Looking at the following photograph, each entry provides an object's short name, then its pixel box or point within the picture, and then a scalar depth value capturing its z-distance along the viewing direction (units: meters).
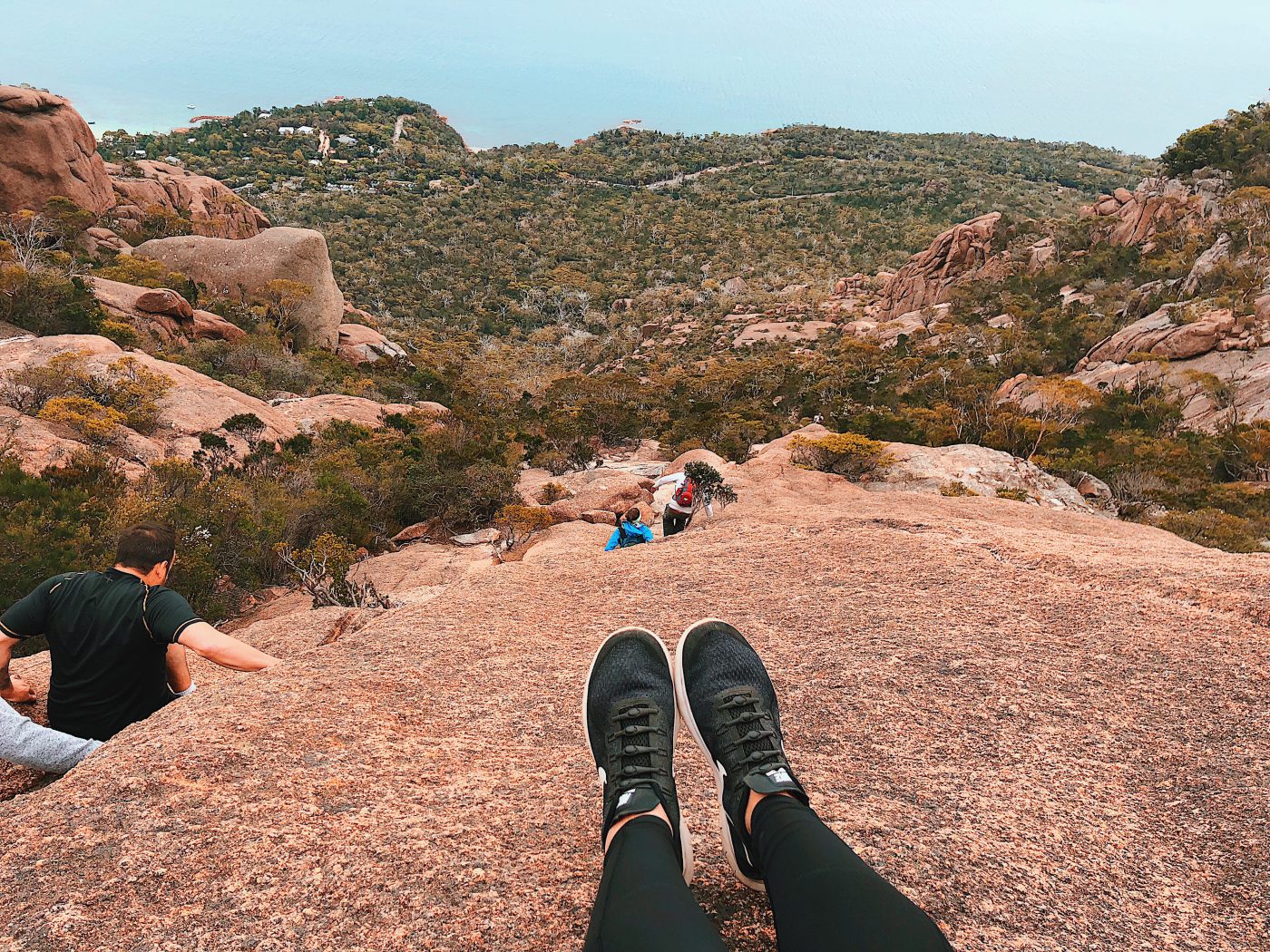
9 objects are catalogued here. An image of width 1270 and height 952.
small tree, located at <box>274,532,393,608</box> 7.20
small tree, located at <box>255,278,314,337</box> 29.70
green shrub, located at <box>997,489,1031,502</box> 13.54
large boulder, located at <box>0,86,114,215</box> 28.31
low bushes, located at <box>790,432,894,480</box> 15.27
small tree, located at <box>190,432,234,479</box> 13.37
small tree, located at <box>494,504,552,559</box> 11.41
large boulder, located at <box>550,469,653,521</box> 12.88
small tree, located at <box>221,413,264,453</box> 15.34
